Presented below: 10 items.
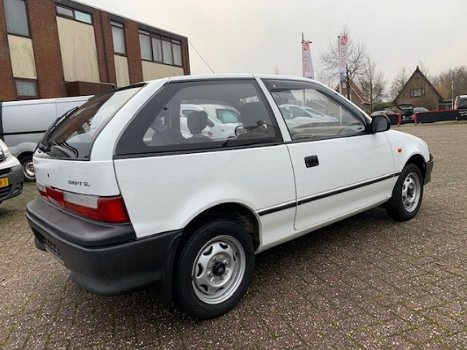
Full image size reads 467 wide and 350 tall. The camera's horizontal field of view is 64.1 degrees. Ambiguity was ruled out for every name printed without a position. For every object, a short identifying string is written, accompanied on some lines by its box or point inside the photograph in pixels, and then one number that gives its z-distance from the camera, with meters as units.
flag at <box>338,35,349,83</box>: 21.41
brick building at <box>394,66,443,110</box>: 52.58
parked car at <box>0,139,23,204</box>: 5.27
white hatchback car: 2.16
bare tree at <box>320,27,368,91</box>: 31.56
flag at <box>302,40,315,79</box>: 18.94
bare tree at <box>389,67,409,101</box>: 59.25
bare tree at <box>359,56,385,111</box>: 39.41
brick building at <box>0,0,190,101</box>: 14.78
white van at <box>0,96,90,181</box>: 9.52
